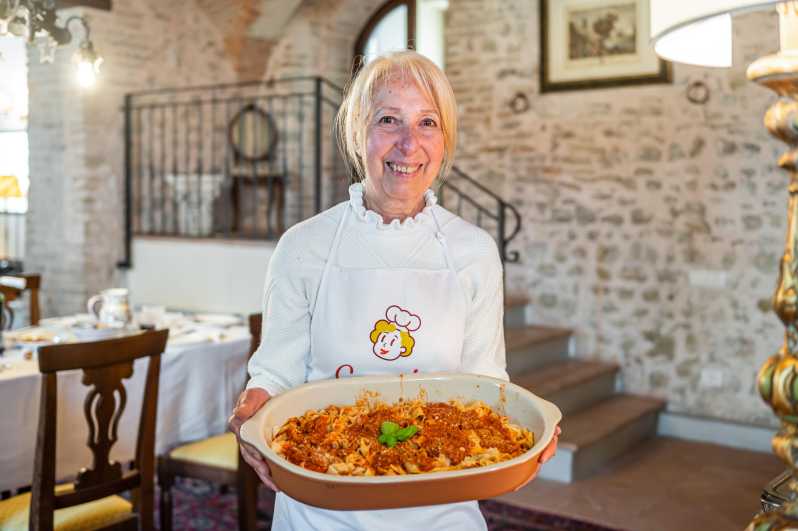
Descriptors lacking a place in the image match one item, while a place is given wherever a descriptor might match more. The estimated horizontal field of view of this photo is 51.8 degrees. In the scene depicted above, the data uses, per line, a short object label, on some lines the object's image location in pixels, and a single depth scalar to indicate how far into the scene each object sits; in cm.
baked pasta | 127
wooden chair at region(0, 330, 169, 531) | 234
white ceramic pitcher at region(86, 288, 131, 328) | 335
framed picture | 570
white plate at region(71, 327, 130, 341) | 324
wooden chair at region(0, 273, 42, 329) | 430
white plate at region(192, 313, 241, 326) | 396
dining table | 272
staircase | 458
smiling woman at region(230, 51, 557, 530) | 153
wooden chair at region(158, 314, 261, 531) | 297
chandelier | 337
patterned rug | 359
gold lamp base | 88
